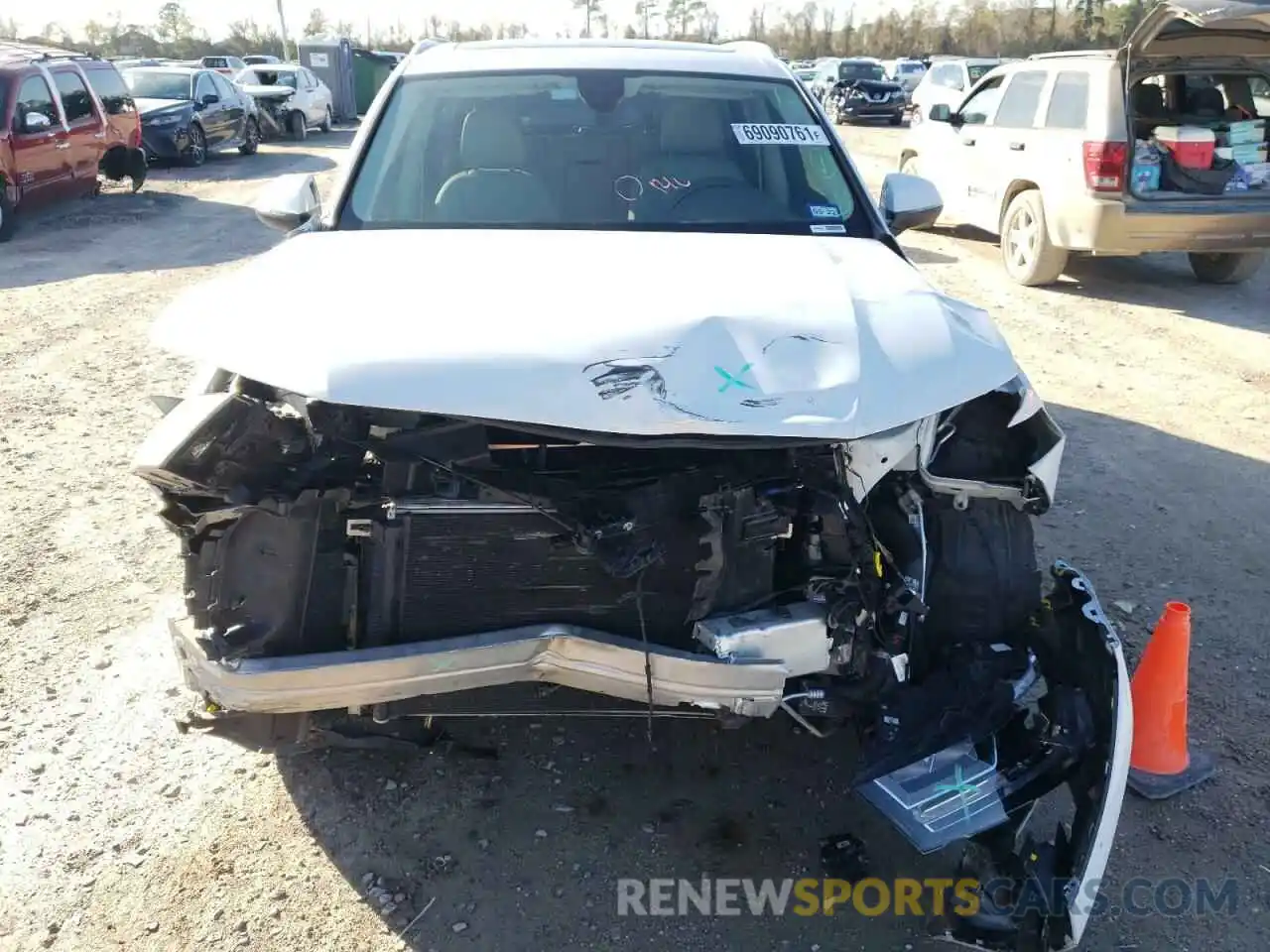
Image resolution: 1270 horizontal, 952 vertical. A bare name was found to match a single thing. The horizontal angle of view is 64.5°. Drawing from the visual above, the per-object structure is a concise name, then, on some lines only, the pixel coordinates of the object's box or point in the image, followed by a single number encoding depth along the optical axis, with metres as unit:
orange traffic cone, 2.90
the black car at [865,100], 25.53
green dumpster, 29.59
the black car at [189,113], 15.43
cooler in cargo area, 7.94
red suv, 10.30
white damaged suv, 2.13
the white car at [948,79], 17.34
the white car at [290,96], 21.72
